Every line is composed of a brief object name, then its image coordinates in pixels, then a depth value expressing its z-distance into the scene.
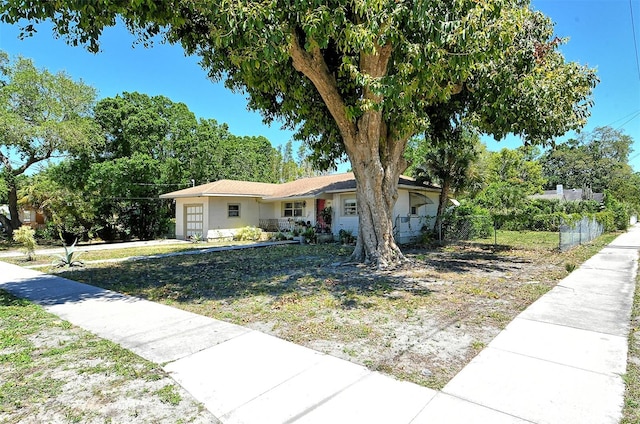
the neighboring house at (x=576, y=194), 40.25
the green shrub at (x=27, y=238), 12.66
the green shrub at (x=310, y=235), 18.83
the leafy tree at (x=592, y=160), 53.34
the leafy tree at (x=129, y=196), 21.36
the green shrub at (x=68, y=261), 10.82
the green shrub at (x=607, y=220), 21.83
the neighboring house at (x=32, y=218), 31.79
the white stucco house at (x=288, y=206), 18.95
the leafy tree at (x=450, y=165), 15.19
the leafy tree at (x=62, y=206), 20.27
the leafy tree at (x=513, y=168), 37.66
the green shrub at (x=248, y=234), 21.25
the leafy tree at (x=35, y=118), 18.91
